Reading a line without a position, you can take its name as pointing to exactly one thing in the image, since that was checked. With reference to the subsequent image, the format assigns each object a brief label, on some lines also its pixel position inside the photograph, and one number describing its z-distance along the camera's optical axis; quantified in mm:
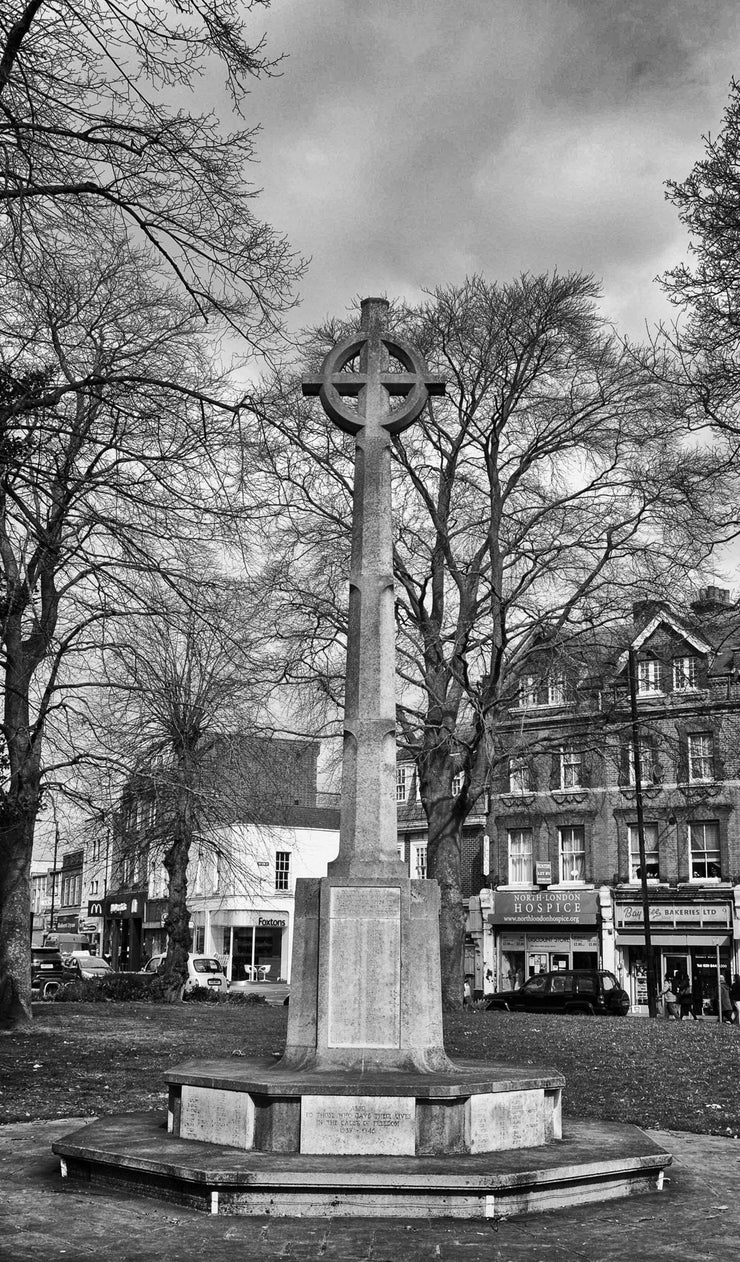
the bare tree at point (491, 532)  26828
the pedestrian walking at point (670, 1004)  39250
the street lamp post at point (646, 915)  34250
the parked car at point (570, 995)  36056
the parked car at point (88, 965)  46438
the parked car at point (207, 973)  42281
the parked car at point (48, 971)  41906
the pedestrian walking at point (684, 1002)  40406
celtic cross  9656
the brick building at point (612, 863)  42812
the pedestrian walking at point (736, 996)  29266
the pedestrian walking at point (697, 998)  41322
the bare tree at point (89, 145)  8328
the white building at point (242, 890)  34844
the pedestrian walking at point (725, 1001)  41812
